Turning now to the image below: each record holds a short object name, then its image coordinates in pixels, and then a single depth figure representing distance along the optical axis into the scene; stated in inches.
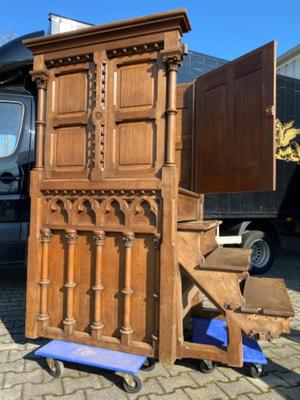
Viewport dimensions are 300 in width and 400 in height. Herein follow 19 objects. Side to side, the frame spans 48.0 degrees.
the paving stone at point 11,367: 96.6
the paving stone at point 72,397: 83.0
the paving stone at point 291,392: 85.0
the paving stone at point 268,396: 84.4
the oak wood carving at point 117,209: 92.4
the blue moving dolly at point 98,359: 86.1
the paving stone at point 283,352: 109.0
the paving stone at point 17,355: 104.0
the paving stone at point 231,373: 94.3
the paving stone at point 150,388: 85.4
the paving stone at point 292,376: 92.4
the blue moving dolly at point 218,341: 93.7
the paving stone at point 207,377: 91.7
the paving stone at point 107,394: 83.7
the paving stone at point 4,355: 102.7
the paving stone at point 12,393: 83.1
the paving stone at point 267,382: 89.5
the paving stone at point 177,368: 96.3
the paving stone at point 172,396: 83.8
